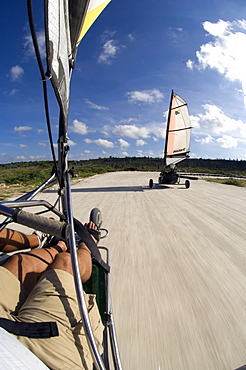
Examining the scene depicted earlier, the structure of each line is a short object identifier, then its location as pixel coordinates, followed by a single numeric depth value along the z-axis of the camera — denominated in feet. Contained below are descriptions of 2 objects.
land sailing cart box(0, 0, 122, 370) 3.42
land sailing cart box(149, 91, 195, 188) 37.70
